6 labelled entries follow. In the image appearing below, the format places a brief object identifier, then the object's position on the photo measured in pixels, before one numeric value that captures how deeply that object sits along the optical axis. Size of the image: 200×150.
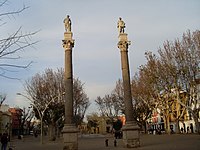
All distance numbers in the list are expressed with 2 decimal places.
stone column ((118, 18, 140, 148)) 24.77
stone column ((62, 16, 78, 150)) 23.69
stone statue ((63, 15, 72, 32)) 27.58
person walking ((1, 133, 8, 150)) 24.27
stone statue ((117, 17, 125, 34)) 28.33
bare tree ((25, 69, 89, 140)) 45.16
